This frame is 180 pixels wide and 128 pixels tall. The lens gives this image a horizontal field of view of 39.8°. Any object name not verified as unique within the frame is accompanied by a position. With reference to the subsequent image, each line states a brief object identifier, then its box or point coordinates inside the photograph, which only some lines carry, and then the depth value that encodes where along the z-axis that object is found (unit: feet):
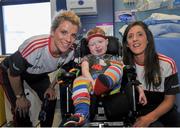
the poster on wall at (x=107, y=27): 9.84
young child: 5.14
